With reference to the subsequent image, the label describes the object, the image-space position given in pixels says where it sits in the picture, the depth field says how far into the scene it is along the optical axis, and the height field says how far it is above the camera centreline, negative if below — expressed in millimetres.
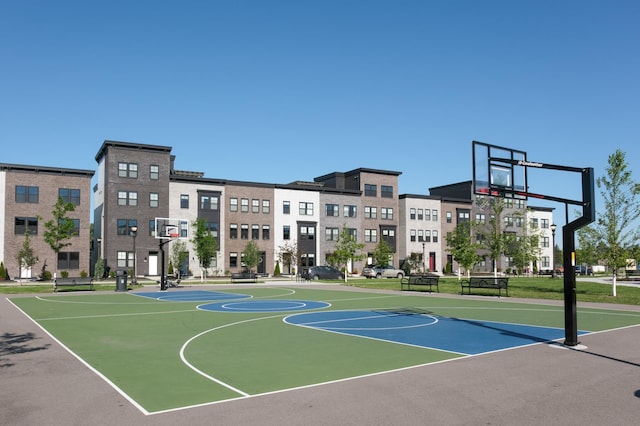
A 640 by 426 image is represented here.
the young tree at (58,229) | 45500 +1290
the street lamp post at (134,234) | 43088 +828
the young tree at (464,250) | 58750 -627
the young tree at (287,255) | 68938 -1311
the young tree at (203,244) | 57562 +53
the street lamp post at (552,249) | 95688 -881
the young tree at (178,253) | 58706 -932
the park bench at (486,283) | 31822 -2306
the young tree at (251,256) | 62781 -1304
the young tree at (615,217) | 31688 +1521
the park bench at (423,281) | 36097 -2452
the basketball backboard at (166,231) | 45688 +1172
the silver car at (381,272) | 65438 -3322
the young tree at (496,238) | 52531 +595
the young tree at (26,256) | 52738 -1091
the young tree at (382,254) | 71438 -1250
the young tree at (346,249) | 58078 -506
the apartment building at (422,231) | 80562 +1964
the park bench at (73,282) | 36562 -2470
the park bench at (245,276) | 48969 -2833
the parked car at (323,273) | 60406 -3136
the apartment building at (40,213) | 55688 +3234
